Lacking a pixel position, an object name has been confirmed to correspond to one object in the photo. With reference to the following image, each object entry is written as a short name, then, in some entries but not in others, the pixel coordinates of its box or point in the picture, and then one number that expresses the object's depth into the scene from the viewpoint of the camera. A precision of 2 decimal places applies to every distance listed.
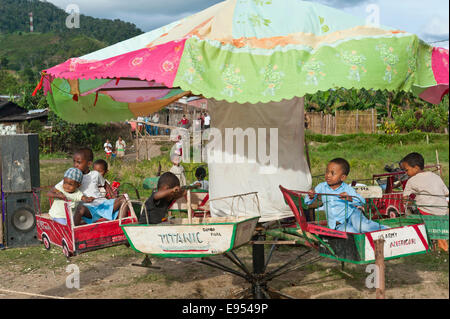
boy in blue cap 4.83
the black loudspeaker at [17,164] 7.48
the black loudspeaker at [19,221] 7.49
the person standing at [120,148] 21.52
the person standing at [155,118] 24.79
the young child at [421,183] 4.91
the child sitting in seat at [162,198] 4.36
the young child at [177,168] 8.33
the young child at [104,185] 5.71
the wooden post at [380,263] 3.34
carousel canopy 3.40
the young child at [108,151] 21.15
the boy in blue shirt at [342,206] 4.02
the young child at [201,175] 7.21
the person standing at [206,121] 22.18
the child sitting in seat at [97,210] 4.75
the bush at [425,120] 27.86
